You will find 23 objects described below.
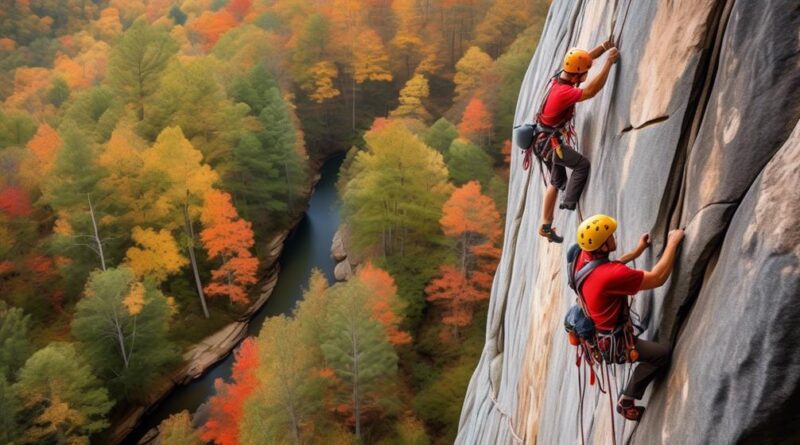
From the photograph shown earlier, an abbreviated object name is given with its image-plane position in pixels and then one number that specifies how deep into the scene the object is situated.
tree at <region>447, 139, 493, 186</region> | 27.36
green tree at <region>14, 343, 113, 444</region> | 17.94
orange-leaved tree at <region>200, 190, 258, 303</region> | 26.08
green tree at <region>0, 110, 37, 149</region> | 29.88
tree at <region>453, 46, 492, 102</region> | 36.88
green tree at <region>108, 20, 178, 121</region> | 30.88
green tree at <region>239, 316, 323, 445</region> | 17.80
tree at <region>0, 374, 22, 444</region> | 17.14
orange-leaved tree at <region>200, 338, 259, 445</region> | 19.84
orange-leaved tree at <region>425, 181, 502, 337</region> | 23.12
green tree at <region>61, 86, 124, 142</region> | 29.86
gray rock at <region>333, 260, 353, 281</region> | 28.83
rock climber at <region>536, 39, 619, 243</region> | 6.37
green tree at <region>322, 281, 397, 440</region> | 19.30
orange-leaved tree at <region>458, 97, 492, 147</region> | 30.62
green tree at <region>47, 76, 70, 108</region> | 35.66
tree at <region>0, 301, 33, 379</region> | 19.14
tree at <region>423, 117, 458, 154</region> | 29.52
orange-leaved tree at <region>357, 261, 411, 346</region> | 21.28
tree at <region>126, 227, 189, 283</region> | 24.47
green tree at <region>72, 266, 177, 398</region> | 21.28
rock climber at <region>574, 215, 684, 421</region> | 4.65
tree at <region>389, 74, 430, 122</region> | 36.03
